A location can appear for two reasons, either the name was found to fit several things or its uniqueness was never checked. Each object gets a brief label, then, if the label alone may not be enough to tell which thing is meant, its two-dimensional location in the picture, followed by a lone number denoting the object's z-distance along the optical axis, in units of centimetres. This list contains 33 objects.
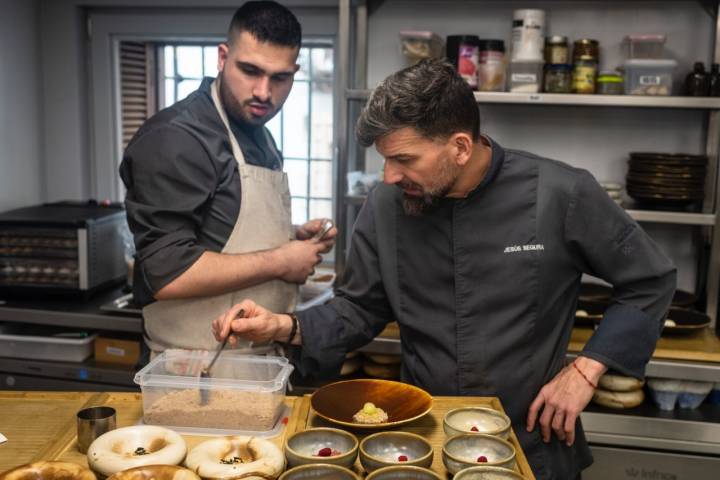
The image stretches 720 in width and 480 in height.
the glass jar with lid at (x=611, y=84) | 268
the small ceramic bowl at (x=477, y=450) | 132
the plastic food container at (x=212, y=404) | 152
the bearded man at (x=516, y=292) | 178
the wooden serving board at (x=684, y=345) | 241
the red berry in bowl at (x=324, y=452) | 137
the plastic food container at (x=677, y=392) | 249
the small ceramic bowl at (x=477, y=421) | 146
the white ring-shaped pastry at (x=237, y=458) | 127
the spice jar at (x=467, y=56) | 270
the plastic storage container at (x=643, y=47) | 271
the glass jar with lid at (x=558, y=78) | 270
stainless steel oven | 277
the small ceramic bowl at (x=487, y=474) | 125
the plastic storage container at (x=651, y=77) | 264
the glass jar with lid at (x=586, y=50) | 270
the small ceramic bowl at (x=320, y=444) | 133
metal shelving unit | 261
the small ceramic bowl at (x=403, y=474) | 126
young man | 184
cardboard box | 274
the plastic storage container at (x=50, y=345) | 277
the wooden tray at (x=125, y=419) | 141
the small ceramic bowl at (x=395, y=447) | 135
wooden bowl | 158
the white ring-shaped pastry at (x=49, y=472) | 123
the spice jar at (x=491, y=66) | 270
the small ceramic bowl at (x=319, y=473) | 126
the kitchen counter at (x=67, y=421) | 141
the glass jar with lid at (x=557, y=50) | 273
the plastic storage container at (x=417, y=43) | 278
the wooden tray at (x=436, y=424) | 137
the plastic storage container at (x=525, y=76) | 269
